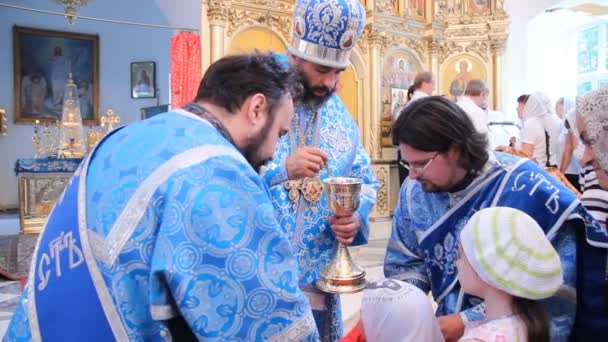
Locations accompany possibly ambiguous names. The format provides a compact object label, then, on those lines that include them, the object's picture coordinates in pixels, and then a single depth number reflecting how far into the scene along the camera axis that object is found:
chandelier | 6.86
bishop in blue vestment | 1.77
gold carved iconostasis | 8.15
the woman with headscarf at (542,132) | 5.27
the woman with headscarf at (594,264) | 1.44
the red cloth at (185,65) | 7.58
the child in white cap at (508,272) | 1.20
